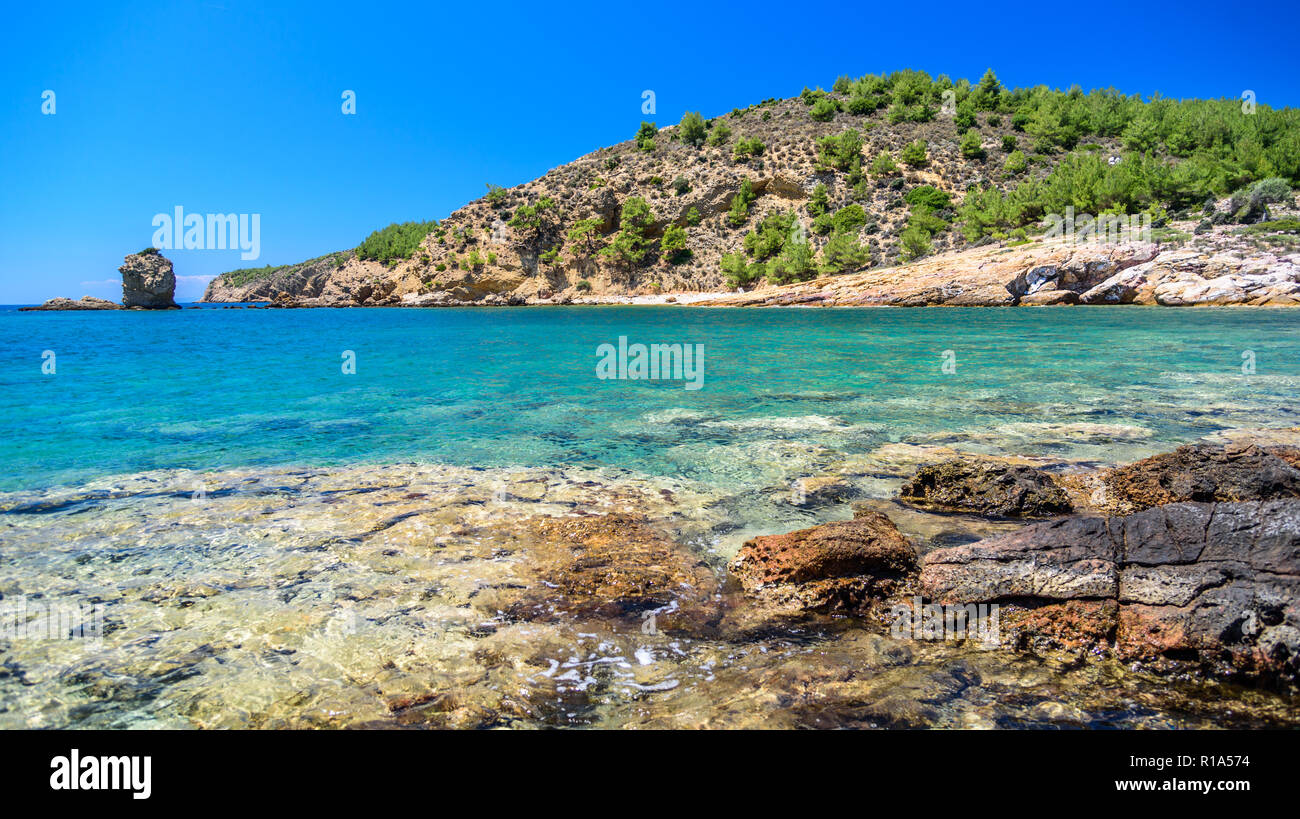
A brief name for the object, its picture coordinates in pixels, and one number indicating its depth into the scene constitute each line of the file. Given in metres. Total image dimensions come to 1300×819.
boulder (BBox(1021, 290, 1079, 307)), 43.84
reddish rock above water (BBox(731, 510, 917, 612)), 4.52
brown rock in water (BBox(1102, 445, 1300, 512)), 5.48
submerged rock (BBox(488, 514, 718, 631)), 4.54
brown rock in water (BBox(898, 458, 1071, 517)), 6.11
